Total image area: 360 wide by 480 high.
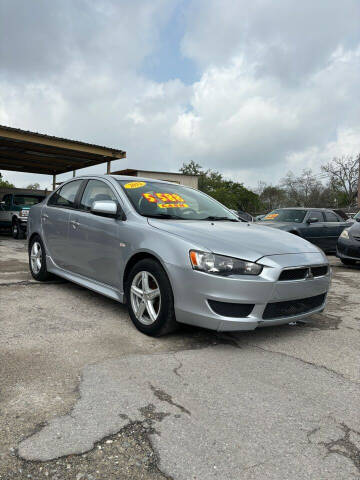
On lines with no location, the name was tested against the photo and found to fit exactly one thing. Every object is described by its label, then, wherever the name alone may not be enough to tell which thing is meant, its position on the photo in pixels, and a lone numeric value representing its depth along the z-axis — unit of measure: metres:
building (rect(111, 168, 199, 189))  26.25
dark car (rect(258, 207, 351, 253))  10.34
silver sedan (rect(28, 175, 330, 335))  3.04
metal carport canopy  12.99
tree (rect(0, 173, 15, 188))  63.09
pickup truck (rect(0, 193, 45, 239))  13.70
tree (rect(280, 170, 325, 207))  50.75
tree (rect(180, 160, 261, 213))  44.06
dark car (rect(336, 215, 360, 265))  7.78
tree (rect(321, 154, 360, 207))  47.09
